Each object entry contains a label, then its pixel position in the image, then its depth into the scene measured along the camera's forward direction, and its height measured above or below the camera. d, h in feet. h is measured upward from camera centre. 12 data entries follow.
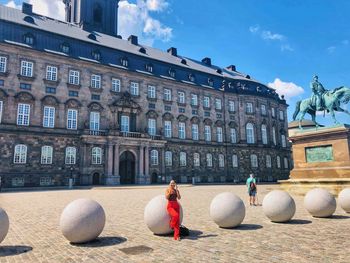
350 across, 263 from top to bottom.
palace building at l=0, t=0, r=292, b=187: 116.06 +31.35
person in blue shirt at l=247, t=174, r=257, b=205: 51.56 -2.31
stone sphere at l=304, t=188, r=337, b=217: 34.68 -3.44
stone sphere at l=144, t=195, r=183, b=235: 26.78 -3.75
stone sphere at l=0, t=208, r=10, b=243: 22.35 -3.44
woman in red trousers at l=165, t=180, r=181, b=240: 26.03 -2.83
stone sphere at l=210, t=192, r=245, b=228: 29.63 -3.57
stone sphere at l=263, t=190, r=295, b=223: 32.37 -3.58
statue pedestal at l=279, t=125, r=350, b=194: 59.98 +3.08
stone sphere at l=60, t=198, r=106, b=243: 23.95 -3.59
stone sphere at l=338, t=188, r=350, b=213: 38.14 -3.35
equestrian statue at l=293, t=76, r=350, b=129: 69.67 +17.68
